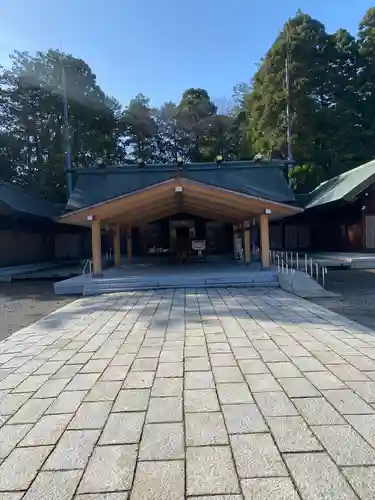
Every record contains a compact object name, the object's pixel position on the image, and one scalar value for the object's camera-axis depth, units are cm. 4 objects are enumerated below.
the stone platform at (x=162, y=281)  941
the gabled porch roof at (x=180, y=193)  973
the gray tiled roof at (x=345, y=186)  1503
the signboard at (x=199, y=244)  1834
